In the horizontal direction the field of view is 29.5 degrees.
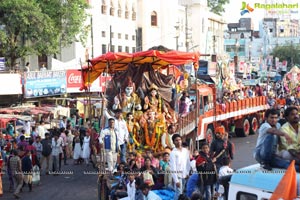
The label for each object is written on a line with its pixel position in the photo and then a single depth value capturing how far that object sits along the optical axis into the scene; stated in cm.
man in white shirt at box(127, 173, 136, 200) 1078
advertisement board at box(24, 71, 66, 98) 2906
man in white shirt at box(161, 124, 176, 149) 1441
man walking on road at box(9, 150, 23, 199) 1454
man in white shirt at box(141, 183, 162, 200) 996
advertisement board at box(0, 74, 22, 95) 2856
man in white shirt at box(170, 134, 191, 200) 1121
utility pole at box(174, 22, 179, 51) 5374
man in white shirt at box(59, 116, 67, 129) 2381
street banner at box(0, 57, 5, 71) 2841
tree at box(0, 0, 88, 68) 3120
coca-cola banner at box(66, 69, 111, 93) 3165
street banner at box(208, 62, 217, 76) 2542
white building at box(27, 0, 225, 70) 4023
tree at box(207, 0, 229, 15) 8328
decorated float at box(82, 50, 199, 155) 1502
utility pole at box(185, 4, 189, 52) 5487
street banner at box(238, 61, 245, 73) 4853
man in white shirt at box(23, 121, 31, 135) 2269
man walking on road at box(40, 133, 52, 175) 1731
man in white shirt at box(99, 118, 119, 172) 1402
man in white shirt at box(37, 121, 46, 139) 2088
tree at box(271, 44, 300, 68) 9550
